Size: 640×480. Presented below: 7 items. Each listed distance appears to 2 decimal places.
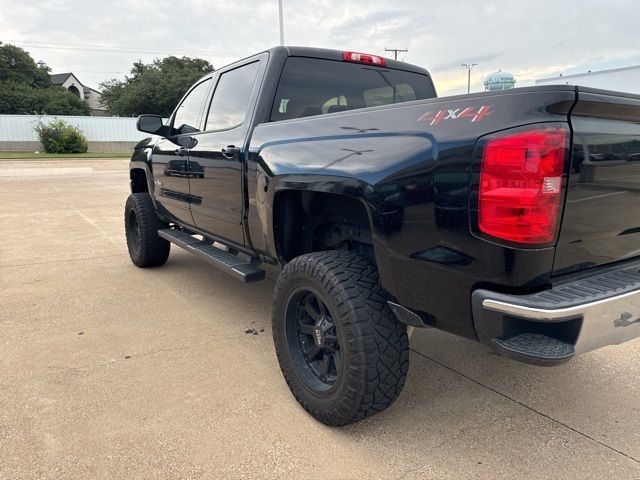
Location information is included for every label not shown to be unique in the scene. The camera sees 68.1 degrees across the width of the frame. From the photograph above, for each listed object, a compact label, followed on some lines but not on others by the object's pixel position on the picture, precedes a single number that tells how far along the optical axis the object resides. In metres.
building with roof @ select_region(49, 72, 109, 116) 73.96
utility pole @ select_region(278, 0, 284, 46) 17.83
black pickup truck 1.64
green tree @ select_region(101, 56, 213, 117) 51.09
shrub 31.25
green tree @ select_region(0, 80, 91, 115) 51.19
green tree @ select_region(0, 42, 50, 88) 58.94
